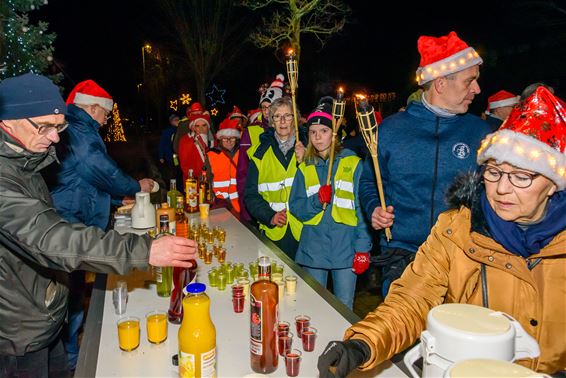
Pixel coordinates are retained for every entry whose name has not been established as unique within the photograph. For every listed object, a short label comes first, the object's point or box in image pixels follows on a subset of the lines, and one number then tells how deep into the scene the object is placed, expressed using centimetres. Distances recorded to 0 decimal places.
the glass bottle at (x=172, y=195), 454
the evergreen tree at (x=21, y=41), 588
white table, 183
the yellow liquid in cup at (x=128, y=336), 197
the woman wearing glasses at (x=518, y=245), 171
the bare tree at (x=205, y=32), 2000
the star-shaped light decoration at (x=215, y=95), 2716
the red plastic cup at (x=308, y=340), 193
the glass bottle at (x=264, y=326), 178
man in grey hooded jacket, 206
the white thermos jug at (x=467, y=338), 126
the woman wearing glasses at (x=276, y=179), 400
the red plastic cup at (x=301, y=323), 206
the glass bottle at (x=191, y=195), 452
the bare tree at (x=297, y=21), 1148
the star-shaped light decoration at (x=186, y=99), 2926
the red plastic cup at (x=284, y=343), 190
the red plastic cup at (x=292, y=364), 178
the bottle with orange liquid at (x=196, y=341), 161
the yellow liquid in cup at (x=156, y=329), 203
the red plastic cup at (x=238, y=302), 234
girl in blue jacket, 359
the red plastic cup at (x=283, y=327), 198
